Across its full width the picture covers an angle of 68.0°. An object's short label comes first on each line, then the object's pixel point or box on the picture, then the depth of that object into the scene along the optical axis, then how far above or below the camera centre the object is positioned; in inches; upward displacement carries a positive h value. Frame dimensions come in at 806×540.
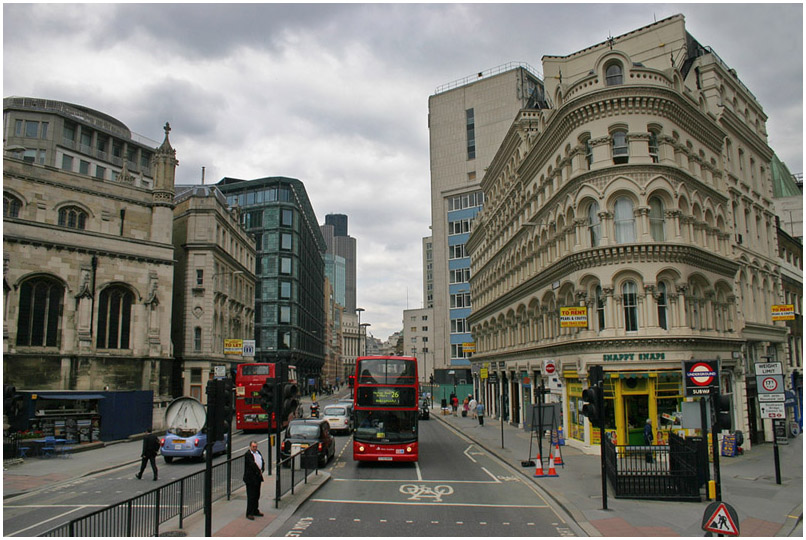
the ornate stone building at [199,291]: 1838.1 +210.2
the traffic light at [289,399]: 631.8 -44.6
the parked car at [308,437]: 860.6 -120.1
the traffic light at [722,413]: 547.2 -56.6
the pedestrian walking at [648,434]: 916.0 -123.9
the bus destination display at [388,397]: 896.9 -62.2
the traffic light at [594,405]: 604.7 -52.6
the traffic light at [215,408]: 495.8 -42.2
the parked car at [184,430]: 926.4 -114.1
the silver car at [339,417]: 1419.8 -146.2
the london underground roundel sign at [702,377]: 578.9 -24.1
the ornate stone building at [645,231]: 997.2 +231.3
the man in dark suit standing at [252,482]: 540.4 -112.5
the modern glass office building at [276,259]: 3125.0 +521.9
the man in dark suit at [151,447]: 759.1 -112.3
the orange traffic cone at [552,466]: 795.4 -155.9
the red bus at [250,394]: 1419.8 -86.8
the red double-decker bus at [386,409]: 876.6 -79.2
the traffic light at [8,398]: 680.6 -44.1
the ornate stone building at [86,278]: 1264.8 +182.7
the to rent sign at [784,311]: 1233.4 +82.0
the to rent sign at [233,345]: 1636.3 +33.6
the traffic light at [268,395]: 633.3 -39.9
